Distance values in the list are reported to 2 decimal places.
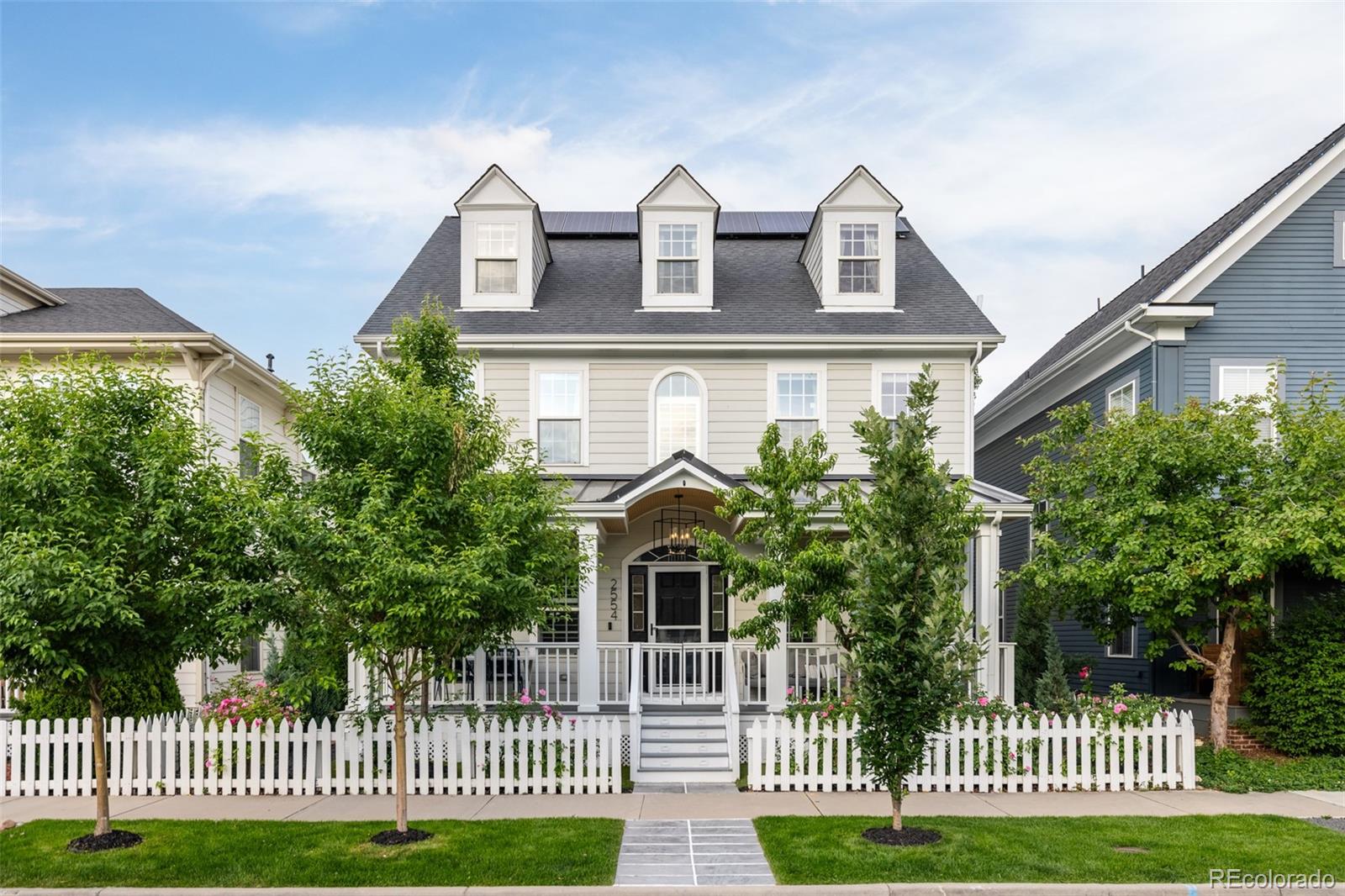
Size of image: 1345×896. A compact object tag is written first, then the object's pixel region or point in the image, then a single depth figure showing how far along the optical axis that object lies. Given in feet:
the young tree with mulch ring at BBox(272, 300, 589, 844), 28.91
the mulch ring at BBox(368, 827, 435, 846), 29.35
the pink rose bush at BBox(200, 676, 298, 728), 40.22
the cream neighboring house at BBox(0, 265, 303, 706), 50.11
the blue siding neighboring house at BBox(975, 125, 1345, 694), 50.62
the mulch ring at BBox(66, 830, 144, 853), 28.66
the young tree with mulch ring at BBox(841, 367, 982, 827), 28.71
